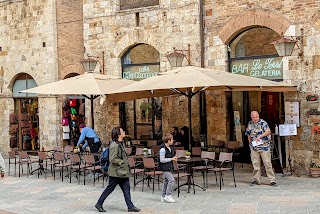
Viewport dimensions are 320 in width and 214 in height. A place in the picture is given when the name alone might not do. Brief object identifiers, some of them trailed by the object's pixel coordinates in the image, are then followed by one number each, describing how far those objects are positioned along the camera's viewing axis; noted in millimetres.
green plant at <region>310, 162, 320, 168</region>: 12407
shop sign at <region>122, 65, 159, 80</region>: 16312
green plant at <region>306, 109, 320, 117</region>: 12570
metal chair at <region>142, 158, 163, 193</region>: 10984
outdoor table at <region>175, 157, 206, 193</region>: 11223
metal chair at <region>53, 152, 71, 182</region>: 13211
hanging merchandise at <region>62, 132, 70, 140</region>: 18672
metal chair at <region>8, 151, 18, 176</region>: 14006
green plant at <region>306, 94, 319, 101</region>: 12555
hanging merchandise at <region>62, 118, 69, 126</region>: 18531
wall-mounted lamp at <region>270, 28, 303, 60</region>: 12406
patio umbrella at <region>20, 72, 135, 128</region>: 13319
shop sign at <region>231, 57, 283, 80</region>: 13547
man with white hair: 11412
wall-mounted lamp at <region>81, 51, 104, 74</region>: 15898
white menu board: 12578
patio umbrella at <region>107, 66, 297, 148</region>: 10844
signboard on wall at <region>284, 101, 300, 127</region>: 12859
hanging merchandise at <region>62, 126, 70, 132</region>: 18609
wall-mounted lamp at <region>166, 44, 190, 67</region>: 14117
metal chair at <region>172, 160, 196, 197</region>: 10484
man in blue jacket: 13883
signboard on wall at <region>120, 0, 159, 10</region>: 16266
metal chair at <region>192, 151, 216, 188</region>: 11320
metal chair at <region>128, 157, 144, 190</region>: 11617
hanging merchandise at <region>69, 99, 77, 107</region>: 18717
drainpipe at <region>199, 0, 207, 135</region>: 15000
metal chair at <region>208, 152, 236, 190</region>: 11250
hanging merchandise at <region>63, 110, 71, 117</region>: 18641
